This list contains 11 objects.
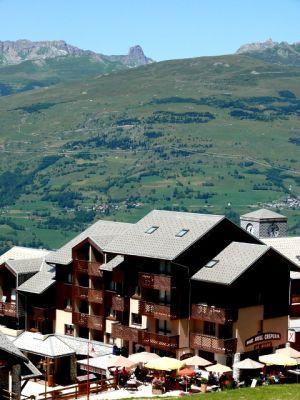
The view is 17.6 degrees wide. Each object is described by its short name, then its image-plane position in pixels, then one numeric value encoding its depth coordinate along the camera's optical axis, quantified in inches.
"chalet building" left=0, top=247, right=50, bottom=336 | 3329.2
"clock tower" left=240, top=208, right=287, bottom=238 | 3695.9
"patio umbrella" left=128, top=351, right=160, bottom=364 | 2672.2
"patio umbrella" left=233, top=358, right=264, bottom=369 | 2549.2
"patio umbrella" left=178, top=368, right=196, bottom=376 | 2472.9
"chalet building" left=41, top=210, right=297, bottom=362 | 2775.6
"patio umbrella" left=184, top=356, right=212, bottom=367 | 2613.2
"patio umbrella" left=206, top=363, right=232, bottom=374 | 2544.3
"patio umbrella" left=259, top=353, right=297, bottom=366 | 2487.7
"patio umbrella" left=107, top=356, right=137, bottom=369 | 2605.8
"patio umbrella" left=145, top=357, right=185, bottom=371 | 2453.4
